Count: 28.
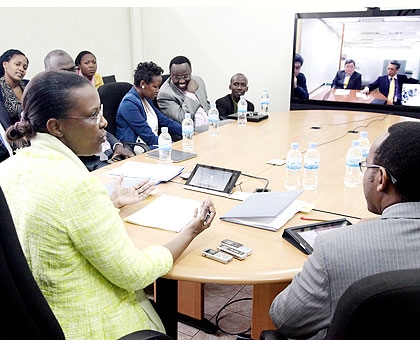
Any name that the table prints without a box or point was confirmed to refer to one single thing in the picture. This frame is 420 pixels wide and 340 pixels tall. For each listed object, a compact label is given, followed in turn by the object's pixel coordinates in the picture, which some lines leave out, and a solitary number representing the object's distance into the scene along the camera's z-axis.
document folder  1.61
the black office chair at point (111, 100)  3.28
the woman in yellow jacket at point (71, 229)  1.05
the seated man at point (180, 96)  3.83
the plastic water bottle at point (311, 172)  2.09
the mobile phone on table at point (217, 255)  1.36
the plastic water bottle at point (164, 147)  2.50
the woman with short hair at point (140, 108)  3.25
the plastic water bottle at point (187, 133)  2.89
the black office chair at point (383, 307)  0.74
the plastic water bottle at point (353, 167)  2.15
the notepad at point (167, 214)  1.61
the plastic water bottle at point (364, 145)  2.52
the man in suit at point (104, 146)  2.92
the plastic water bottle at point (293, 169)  2.09
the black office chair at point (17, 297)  0.81
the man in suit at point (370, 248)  0.96
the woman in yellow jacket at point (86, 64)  4.59
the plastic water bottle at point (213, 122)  3.22
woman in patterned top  3.73
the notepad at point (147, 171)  2.16
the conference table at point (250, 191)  1.34
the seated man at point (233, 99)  4.26
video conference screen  4.69
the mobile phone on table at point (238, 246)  1.41
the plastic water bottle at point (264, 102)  4.39
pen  1.70
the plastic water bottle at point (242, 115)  3.62
